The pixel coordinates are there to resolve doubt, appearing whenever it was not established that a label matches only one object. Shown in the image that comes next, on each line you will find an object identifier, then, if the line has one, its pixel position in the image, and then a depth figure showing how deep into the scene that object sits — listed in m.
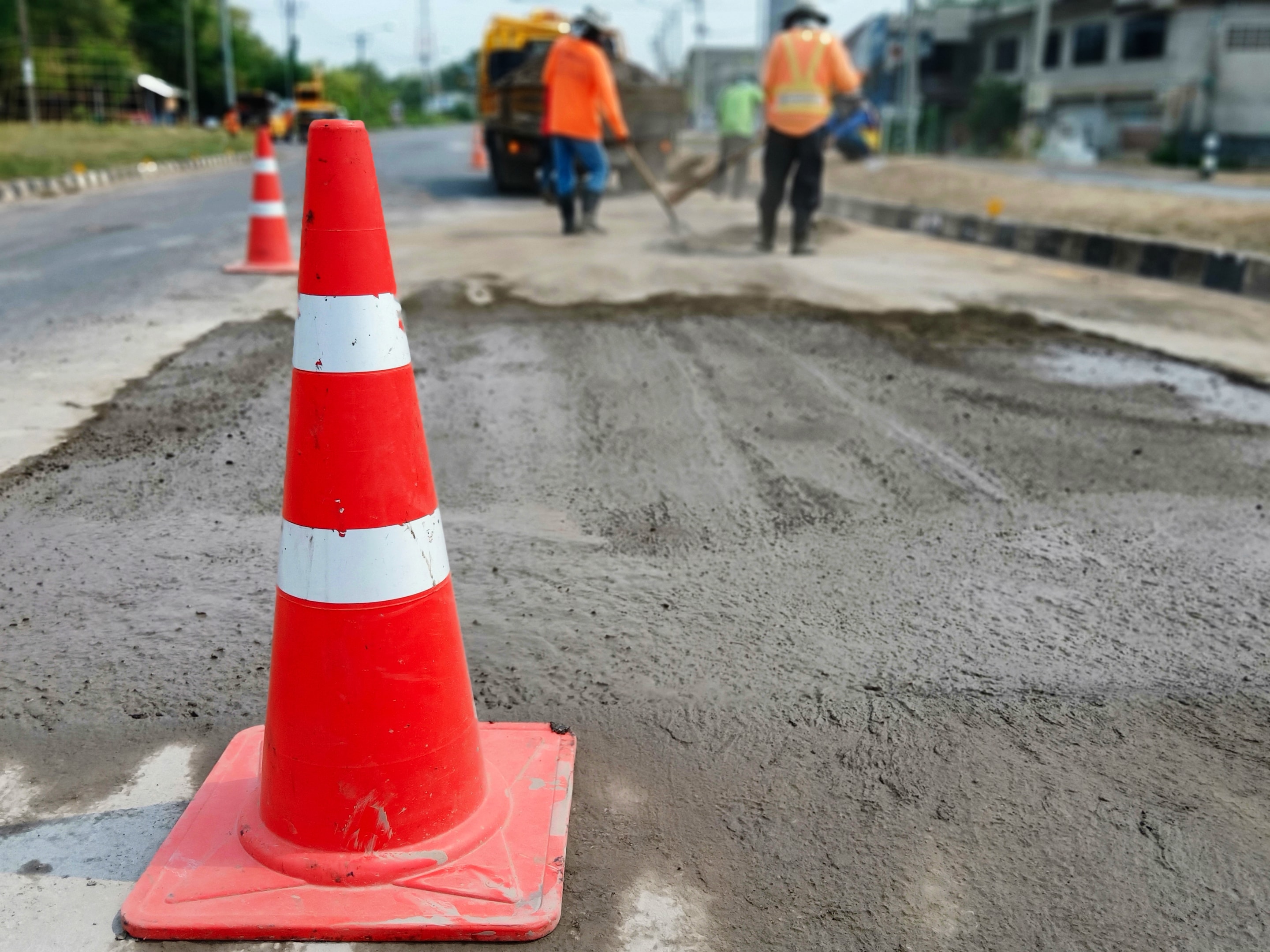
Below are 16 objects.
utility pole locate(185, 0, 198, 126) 47.03
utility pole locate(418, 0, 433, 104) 94.44
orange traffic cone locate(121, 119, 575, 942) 1.78
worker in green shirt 15.12
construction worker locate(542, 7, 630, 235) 9.41
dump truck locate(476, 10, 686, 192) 13.13
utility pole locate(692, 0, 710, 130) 53.00
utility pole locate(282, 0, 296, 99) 61.25
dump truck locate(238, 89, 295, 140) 44.53
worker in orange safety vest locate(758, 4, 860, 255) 8.48
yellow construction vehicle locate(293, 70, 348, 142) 40.31
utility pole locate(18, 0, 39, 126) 24.52
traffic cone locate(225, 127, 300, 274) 7.21
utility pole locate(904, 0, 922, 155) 31.02
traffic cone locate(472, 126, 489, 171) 21.61
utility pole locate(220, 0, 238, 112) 42.47
